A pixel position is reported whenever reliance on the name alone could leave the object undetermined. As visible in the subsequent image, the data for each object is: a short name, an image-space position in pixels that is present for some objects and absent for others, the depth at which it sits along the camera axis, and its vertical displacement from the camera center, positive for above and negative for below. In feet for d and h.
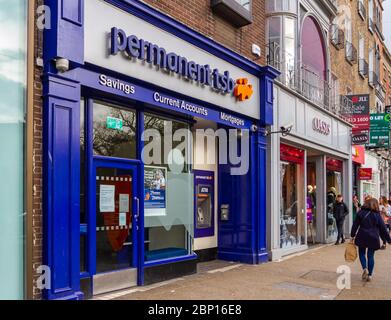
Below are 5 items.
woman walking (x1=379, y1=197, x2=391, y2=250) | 55.05 -2.69
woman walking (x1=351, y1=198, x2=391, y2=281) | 28.58 -2.80
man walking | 50.47 -2.77
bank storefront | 19.76 +2.25
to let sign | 70.44 +8.39
